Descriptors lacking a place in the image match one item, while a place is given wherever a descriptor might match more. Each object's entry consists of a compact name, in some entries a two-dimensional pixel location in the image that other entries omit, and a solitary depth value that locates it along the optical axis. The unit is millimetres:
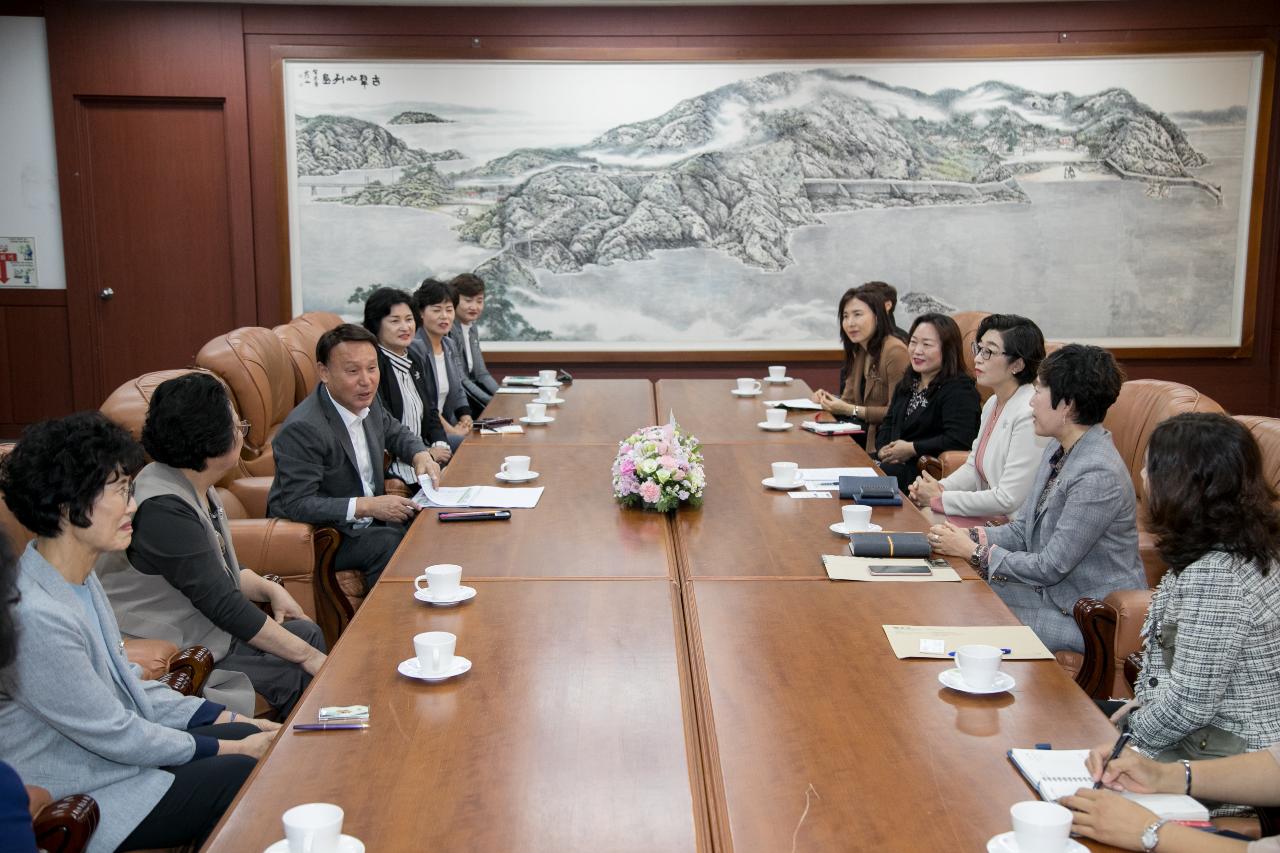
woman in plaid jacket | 1930
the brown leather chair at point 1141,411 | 3730
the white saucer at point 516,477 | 3605
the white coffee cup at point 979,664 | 1955
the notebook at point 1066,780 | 1650
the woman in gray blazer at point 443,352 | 5449
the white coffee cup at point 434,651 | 2014
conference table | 1562
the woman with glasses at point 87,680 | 1920
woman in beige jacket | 5340
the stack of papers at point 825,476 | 3596
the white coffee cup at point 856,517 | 2971
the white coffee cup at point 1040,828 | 1417
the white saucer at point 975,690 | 1949
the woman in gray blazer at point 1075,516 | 2932
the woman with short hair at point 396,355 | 4707
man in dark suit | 3615
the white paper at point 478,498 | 3318
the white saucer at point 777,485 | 3520
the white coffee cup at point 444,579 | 2432
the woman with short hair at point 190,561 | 2639
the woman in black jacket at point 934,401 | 4598
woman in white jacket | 3730
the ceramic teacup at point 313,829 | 1401
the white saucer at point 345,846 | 1434
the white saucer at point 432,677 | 2008
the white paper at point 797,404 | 5211
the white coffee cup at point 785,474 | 3514
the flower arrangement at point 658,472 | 3139
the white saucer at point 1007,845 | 1463
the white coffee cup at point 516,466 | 3646
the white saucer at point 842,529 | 2990
